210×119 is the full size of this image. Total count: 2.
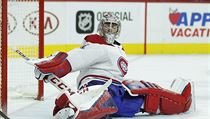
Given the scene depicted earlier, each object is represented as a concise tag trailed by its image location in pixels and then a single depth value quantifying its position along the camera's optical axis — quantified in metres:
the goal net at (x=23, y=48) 9.05
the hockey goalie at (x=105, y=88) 6.65
